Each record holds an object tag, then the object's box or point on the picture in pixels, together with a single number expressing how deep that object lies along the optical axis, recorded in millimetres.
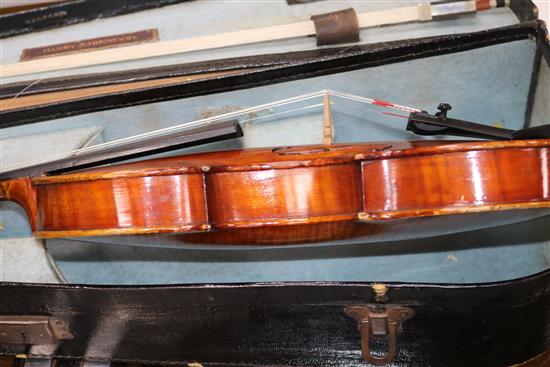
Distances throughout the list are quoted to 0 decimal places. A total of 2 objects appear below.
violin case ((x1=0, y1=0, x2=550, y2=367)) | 680
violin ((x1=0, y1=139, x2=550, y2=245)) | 605
